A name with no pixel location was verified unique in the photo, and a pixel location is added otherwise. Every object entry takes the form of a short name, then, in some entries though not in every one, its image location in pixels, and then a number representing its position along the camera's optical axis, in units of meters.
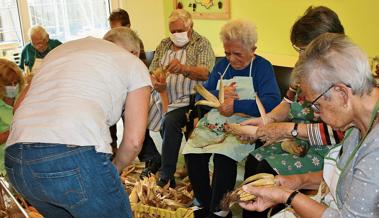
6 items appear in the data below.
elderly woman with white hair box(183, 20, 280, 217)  2.59
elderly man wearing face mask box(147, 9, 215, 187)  3.25
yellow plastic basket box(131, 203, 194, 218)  2.39
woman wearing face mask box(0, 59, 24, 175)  2.76
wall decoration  4.64
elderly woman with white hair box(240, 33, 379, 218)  1.26
